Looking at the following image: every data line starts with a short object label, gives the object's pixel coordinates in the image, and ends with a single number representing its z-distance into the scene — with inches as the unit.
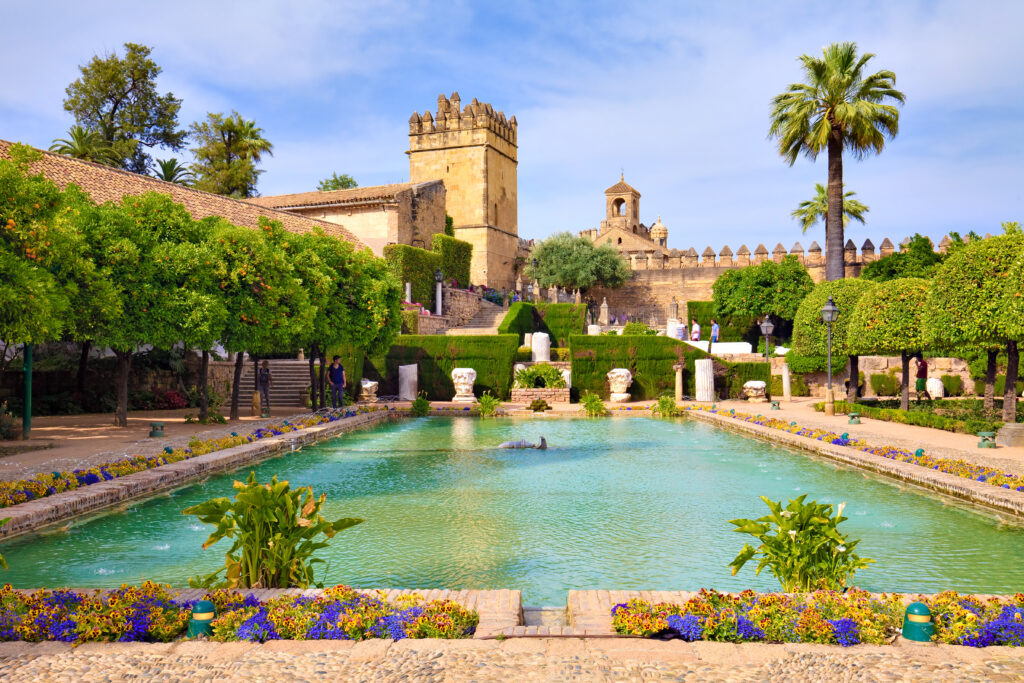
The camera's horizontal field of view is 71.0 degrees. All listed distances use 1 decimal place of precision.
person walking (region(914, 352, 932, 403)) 1006.4
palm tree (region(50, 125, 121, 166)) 1325.0
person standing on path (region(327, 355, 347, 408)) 807.2
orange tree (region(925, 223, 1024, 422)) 498.3
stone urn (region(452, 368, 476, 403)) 914.7
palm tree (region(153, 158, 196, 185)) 1467.8
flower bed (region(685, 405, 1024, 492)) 336.8
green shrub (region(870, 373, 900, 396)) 1085.8
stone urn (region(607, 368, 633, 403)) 954.1
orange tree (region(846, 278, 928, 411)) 679.7
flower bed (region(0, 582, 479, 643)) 161.3
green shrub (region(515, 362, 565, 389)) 950.4
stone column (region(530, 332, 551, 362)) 1056.8
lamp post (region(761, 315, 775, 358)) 1091.2
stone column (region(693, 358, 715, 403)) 968.9
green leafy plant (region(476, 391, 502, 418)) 812.6
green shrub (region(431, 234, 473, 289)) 1539.1
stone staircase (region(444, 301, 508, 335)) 1333.7
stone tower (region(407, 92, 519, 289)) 1935.3
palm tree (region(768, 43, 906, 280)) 1056.8
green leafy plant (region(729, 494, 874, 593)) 190.4
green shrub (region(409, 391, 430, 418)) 811.4
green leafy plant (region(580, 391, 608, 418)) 805.2
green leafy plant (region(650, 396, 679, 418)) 795.4
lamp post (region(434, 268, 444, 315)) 1359.5
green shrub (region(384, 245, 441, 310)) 1333.7
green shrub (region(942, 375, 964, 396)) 1089.4
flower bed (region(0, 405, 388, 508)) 306.7
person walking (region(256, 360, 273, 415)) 752.3
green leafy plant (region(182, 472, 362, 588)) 199.5
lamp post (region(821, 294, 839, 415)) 743.7
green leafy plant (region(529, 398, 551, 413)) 855.1
